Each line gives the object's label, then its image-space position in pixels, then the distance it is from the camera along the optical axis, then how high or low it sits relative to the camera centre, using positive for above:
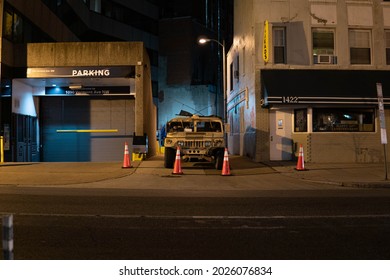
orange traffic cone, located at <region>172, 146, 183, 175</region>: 15.68 -0.98
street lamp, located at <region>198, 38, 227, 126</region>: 23.44 +3.84
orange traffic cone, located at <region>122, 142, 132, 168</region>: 16.98 -0.85
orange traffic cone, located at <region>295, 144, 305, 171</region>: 16.58 -0.95
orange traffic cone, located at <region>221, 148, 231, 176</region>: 15.63 -1.02
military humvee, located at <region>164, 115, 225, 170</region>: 16.75 -0.10
